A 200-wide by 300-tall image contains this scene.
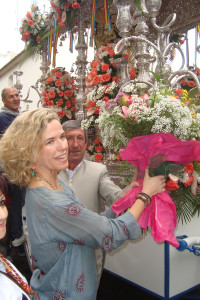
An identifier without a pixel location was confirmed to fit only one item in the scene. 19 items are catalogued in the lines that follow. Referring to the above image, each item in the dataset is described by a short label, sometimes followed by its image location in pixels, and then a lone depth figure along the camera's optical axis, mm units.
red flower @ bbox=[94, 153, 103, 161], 2803
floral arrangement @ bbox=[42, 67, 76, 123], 3668
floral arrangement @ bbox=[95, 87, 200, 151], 1224
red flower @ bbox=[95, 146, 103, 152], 2898
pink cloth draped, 1171
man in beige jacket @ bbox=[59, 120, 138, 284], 2023
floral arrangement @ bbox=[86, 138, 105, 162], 2811
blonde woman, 1139
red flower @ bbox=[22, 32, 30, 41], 4039
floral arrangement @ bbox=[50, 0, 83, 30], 3312
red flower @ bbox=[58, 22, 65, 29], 3400
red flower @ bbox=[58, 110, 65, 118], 3641
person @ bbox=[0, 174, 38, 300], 818
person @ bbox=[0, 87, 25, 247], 2904
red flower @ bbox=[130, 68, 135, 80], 2990
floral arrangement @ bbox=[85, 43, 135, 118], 2680
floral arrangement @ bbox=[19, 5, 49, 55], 4032
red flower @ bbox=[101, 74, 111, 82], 2723
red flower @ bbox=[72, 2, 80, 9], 3200
